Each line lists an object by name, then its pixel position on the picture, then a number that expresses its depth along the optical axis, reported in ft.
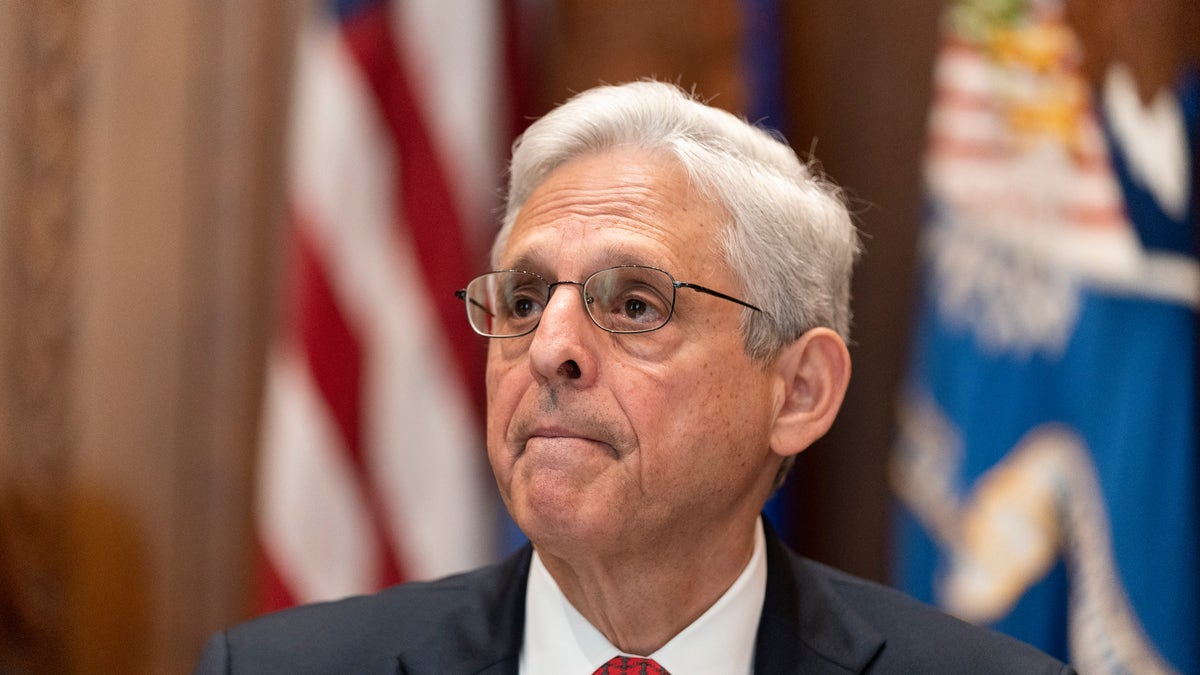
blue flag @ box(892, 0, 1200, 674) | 16.96
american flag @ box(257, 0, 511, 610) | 19.75
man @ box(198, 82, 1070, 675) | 11.33
